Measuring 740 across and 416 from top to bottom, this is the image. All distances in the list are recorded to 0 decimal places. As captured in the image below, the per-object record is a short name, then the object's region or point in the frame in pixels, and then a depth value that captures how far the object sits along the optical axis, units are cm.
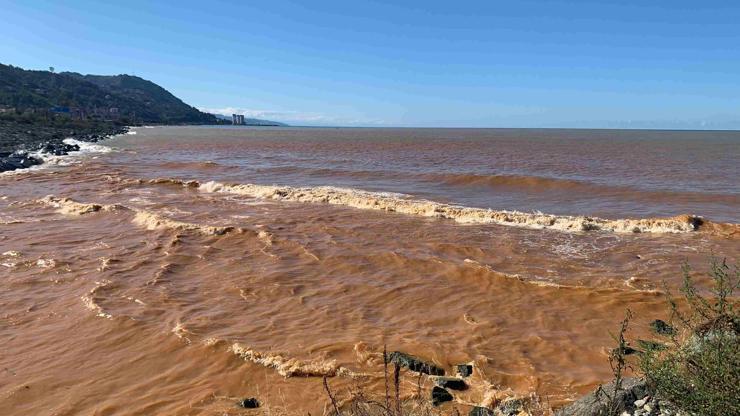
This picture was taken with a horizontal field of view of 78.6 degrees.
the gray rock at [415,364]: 691
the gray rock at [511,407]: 552
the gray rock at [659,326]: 820
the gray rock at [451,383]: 652
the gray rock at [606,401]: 451
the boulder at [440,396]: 607
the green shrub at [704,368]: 365
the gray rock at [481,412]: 547
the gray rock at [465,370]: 688
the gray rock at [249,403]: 608
